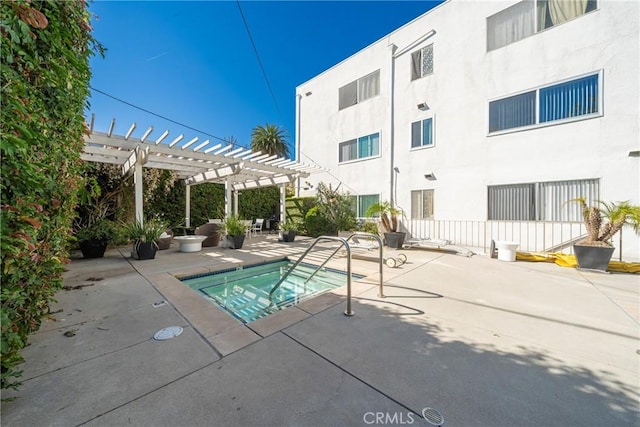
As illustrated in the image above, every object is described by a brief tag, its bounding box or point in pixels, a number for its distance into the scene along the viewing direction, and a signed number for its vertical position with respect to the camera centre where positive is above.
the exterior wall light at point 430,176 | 9.14 +1.55
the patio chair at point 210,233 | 9.09 -0.76
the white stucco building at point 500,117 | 6.12 +3.36
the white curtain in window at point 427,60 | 9.42 +6.41
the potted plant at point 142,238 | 6.49 -0.70
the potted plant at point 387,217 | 9.00 -0.09
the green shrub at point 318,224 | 11.20 -0.47
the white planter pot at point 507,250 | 6.41 -0.97
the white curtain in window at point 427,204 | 9.31 +0.46
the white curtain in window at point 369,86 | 11.08 +6.34
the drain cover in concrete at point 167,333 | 2.59 -1.39
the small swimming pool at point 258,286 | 4.15 -1.62
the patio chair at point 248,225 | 8.99 -0.49
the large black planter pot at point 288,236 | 10.12 -0.95
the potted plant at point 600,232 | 5.09 -0.36
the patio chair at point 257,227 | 12.81 -0.71
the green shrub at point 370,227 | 10.26 -0.55
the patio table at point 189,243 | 7.88 -1.01
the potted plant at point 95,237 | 6.62 -0.71
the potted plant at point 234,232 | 8.45 -0.67
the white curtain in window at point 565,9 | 6.63 +6.11
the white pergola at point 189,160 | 6.82 +1.97
